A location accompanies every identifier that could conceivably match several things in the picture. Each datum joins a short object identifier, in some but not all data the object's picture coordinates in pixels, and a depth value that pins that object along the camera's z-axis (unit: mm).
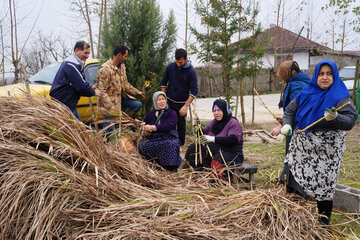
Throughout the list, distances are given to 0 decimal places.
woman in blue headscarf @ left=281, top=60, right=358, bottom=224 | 2531
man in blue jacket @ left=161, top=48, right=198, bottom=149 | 4880
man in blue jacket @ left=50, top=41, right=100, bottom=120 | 4012
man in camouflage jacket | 4602
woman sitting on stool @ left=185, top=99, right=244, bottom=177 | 3701
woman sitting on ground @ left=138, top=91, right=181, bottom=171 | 4145
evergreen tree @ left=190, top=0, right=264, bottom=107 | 6875
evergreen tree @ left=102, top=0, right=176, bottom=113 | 6359
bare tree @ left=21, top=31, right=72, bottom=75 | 19889
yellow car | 6121
